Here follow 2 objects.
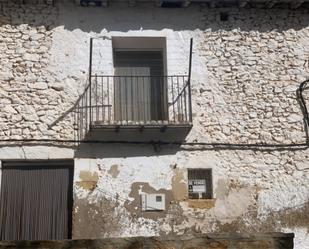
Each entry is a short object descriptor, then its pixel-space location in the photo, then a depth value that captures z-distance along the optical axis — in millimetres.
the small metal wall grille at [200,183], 9159
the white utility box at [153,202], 8852
